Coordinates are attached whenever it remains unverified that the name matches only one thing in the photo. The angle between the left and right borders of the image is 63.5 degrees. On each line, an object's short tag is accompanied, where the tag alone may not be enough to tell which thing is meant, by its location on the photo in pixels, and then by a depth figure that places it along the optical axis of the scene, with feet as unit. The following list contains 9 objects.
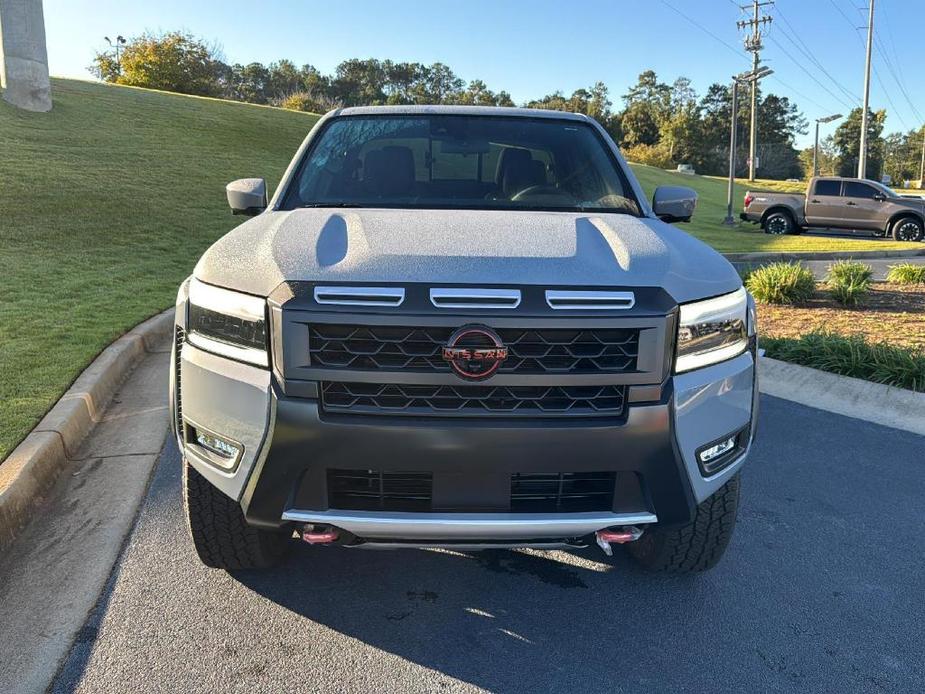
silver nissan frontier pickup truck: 7.52
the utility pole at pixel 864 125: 117.38
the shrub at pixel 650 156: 223.71
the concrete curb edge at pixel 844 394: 17.49
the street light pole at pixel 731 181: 79.46
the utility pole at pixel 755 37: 161.89
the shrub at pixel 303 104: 179.83
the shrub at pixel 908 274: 32.53
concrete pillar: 62.08
